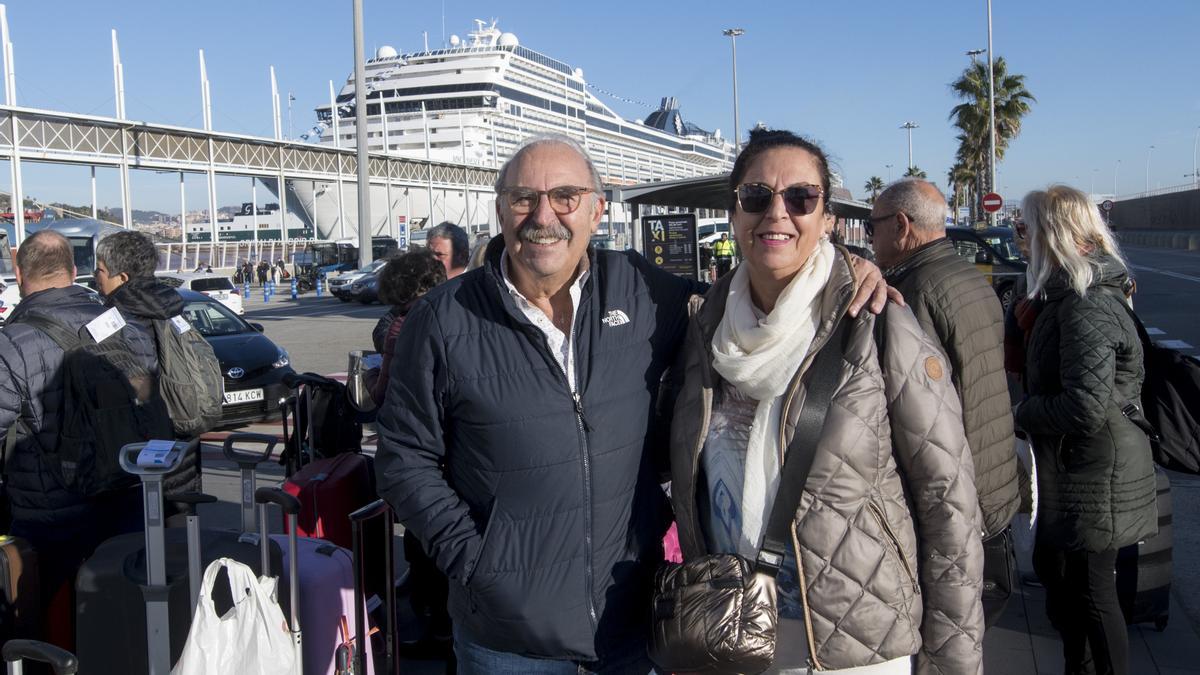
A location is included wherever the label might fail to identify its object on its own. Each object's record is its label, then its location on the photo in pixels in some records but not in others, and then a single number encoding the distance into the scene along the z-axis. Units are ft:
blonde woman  10.02
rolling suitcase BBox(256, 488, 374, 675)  9.91
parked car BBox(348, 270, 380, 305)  95.12
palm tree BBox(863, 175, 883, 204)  289.19
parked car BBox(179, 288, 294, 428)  31.58
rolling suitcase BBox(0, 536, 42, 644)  10.19
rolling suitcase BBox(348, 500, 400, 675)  10.02
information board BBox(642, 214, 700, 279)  50.39
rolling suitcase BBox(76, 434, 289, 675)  9.27
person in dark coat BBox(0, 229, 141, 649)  10.79
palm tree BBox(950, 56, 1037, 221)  138.10
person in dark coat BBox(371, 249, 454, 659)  13.61
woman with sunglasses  6.22
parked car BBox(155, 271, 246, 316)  78.59
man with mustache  6.84
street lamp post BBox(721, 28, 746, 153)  166.71
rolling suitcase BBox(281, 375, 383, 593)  12.10
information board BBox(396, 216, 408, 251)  124.32
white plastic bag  8.27
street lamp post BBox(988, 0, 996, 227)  114.62
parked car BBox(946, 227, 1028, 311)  50.52
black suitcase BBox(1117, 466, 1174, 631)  12.60
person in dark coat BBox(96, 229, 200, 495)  12.62
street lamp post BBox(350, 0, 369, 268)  63.00
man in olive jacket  8.95
